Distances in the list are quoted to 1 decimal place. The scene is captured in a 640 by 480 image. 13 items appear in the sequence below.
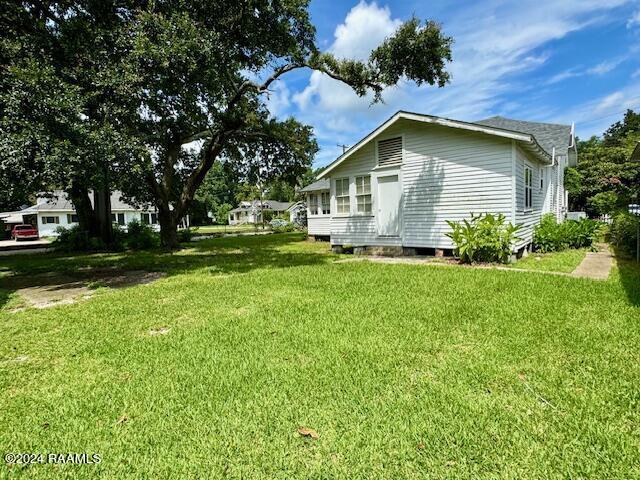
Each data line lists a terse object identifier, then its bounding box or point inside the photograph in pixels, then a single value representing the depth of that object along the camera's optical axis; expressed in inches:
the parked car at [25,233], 1253.1
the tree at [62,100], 266.4
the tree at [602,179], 893.5
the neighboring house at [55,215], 1408.7
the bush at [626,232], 419.2
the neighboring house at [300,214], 1366.9
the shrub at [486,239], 361.4
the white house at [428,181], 382.6
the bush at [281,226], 1392.7
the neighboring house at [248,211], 2377.6
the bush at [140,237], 741.9
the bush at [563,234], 454.0
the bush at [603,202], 905.8
